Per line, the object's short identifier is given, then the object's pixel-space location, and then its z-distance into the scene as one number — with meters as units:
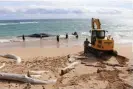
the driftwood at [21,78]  13.55
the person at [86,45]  21.73
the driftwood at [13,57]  19.59
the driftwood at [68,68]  15.40
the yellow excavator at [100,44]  19.69
